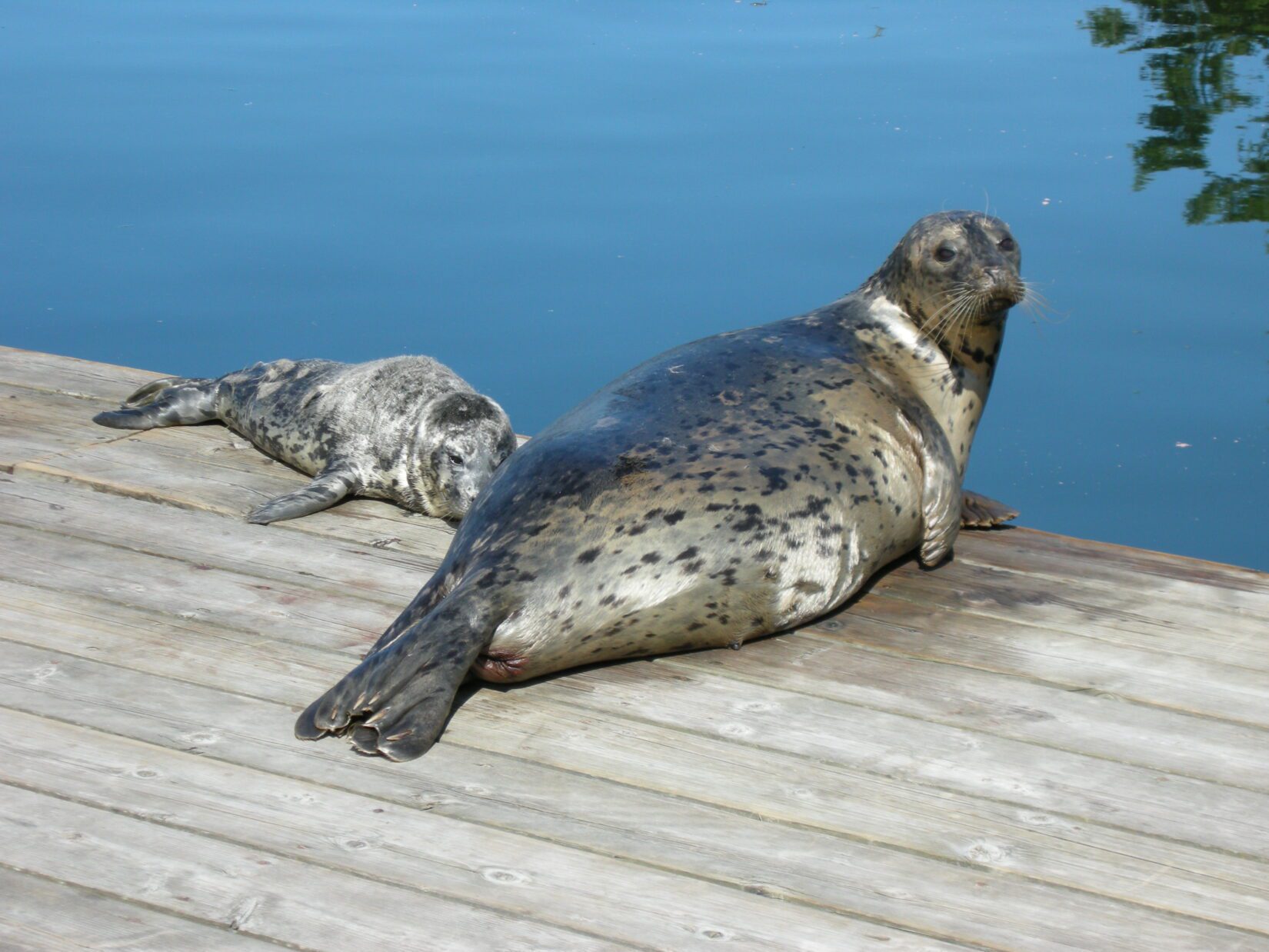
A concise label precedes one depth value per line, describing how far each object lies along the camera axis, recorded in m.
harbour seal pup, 8.00
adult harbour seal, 5.80
